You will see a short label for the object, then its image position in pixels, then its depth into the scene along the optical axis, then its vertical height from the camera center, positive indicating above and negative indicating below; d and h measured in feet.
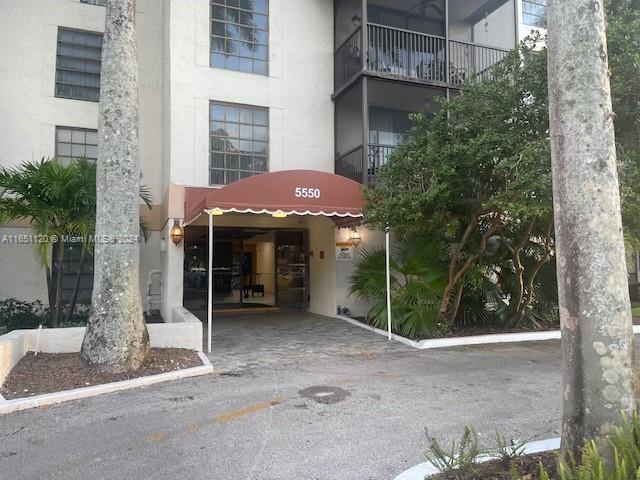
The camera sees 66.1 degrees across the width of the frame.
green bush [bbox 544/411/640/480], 8.50 -3.58
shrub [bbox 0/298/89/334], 30.53 -3.37
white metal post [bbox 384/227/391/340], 32.04 -1.87
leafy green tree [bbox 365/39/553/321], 24.67 +5.14
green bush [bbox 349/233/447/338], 31.81 -1.58
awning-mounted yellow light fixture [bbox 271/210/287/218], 28.33 +2.95
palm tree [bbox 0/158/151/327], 27.68 +3.59
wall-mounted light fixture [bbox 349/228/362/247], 39.60 +2.00
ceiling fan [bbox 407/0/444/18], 45.11 +23.73
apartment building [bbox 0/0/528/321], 38.37 +13.98
